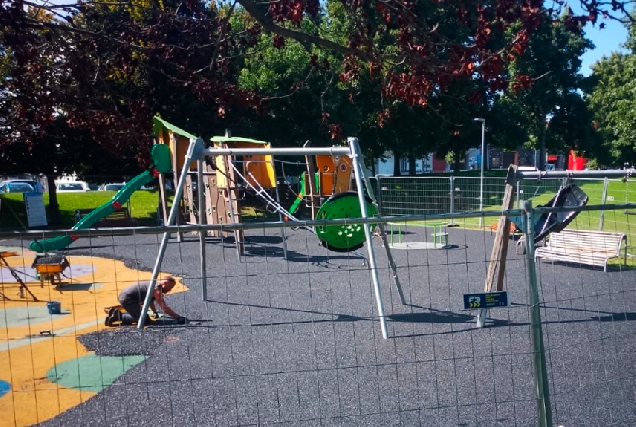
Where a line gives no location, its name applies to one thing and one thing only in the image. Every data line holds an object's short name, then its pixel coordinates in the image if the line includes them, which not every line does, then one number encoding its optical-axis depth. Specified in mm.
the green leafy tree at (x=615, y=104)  32031
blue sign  3734
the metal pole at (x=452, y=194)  18125
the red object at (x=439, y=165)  80056
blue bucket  8305
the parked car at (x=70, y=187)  41469
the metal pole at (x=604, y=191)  11869
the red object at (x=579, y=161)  53256
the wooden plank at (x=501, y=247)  6814
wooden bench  10883
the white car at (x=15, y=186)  34969
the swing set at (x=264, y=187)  7738
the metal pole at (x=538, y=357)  3553
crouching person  7559
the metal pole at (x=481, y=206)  17953
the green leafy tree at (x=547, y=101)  36219
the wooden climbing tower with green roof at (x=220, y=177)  12930
